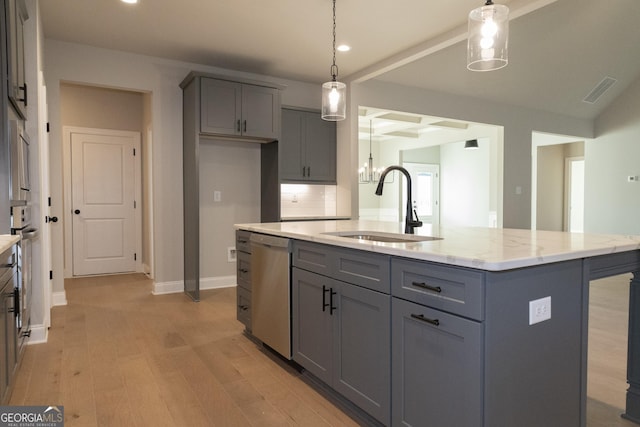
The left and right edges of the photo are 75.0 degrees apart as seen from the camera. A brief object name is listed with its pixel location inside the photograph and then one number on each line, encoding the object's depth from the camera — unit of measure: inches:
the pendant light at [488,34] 88.2
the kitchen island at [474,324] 56.3
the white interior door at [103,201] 228.4
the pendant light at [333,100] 126.3
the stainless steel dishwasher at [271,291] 103.7
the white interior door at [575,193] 402.0
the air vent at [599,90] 278.5
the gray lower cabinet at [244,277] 125.3
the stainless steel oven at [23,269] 93.3
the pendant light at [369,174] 388.8
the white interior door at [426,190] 433.1
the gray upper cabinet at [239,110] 176.9
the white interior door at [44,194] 125.4
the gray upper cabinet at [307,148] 206.7
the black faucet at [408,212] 96.8
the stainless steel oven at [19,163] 93.5
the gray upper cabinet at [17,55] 94.3
